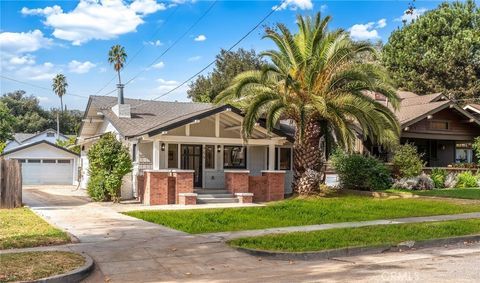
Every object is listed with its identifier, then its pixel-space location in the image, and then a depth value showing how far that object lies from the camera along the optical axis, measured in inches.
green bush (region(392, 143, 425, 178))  922.1
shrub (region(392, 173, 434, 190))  907.4
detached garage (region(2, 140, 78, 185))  1397.6
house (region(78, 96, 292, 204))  764.6
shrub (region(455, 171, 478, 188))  994.1
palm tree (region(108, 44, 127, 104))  1893.5
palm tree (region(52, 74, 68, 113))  2795.3
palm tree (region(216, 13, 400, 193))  764.0
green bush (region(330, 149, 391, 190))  872.3
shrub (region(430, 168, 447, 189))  964.0
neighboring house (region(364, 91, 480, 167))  1015.0
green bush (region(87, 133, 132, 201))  756.6
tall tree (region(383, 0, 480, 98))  1641.2
